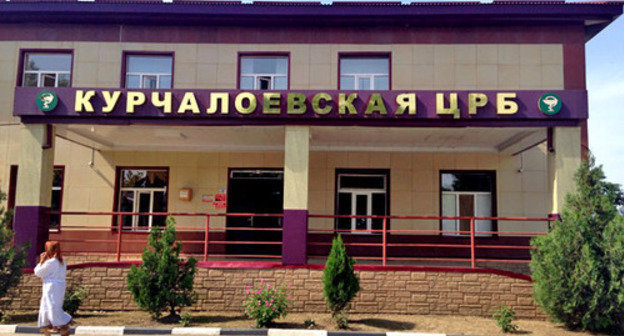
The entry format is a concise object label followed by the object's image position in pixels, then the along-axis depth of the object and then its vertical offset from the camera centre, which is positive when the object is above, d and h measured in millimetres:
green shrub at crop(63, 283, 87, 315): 9734 -1833
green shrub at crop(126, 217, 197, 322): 9305 -1281
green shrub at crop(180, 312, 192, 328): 9188 -2057
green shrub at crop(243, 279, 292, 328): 9094 -1732
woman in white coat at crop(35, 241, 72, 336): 8008 -1411
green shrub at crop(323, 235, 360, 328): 9266 -1277
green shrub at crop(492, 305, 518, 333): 9055 -1863
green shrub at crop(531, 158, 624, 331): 8797 -722
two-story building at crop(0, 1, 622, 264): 13727 +3574
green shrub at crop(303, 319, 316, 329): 9144 -2051
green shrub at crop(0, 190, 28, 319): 9688 -1093
